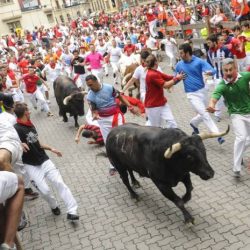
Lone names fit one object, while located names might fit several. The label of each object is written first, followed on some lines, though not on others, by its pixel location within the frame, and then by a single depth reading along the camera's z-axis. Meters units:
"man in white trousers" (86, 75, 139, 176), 7.94
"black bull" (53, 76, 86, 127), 12.23
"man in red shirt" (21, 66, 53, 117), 14.48
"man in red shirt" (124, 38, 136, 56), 14.77
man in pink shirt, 15.98
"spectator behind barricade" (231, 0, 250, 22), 15.34
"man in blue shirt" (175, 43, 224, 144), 8.09
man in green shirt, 6.38
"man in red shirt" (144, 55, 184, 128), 7.69
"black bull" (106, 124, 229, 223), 5.25
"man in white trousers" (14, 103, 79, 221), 6.65
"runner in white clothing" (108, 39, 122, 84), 17.88
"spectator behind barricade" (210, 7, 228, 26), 16.34
